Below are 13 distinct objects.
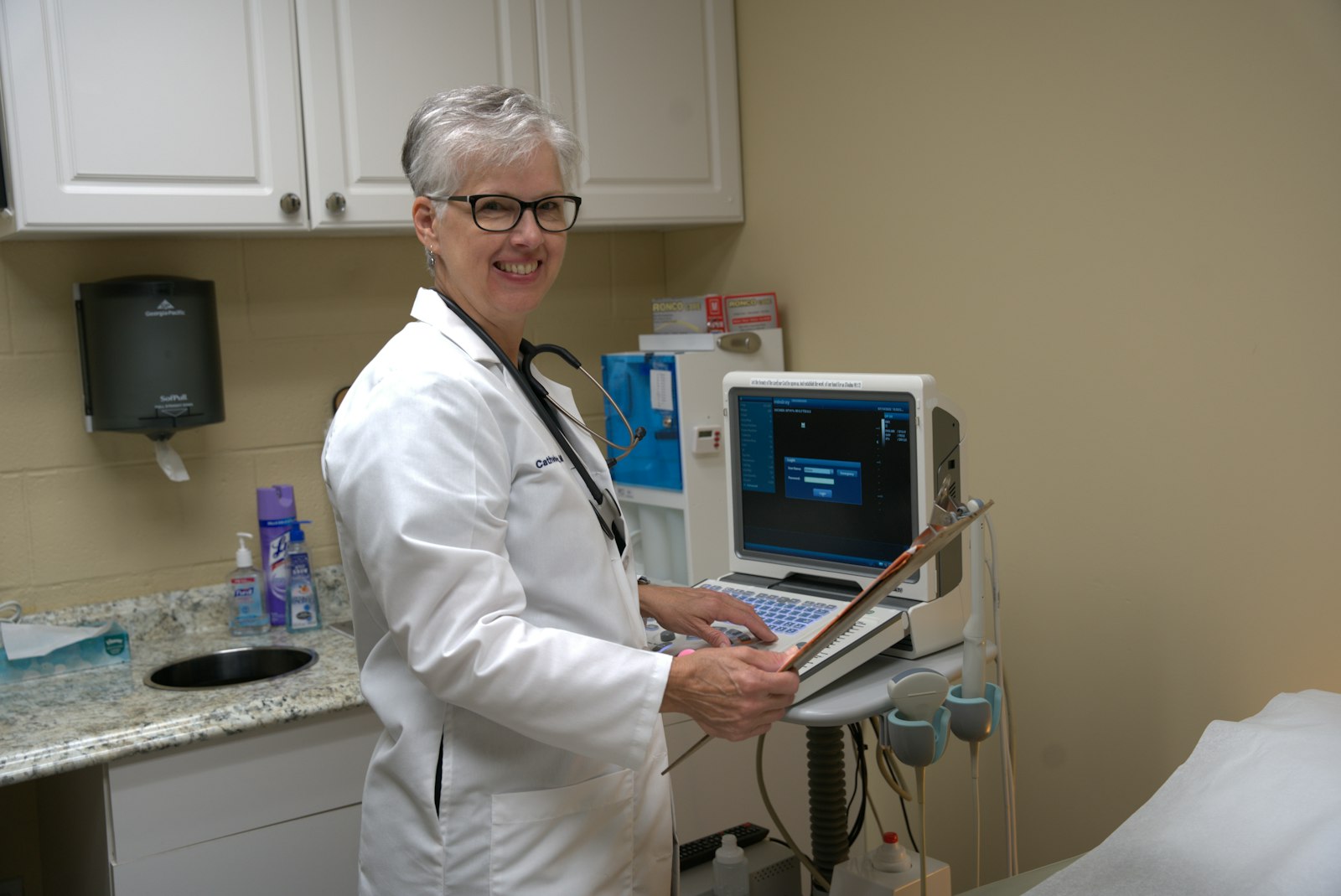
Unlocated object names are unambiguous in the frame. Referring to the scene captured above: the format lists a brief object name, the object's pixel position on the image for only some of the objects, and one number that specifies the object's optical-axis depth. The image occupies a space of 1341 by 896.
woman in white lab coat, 1.15
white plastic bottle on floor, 1.68
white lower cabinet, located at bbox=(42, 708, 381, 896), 1.80
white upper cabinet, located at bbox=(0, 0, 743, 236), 1.93
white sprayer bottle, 2.36
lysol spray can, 2.37
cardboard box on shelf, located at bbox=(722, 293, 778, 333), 2.49
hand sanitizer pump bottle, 2.33
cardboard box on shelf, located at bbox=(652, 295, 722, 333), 2.50
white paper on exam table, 1.12
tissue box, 2.07
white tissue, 2.06
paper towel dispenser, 2.12
